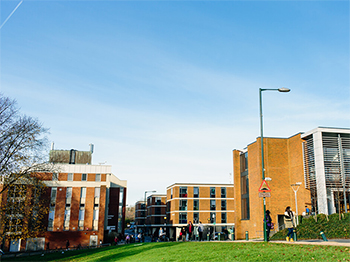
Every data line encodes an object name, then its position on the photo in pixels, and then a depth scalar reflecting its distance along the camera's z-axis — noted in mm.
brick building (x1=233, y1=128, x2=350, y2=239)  34656
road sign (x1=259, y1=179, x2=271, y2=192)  16016
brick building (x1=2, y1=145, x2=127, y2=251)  53156
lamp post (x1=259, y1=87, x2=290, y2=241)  18203
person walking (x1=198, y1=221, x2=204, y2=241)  24725
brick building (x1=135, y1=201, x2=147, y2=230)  119000
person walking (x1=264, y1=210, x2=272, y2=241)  17594
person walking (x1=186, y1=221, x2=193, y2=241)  25214
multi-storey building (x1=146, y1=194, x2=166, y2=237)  99625
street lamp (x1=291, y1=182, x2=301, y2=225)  36981
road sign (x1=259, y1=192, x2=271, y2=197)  15977
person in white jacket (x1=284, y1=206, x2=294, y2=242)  15703
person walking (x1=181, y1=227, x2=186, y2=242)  26459
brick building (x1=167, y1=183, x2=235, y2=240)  80500
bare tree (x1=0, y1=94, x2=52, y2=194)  23812
